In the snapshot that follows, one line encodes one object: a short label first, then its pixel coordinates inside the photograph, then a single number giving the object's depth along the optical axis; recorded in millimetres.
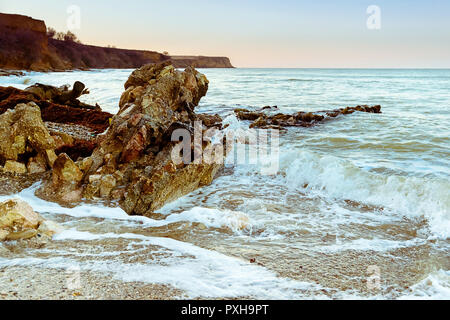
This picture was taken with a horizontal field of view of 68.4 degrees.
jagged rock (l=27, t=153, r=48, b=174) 6445
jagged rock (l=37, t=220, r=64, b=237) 3947
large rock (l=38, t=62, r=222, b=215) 5625
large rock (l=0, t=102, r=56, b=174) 6402
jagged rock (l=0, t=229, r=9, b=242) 3625
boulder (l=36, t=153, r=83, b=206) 5596
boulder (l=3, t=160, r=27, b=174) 6316
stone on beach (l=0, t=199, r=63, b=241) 3676
